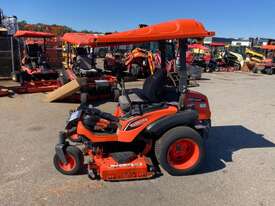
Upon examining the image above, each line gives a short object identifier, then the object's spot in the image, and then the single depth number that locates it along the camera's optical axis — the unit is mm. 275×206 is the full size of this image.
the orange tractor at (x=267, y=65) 14466
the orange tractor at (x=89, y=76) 7022
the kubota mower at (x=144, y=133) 2928
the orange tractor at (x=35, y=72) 7815
